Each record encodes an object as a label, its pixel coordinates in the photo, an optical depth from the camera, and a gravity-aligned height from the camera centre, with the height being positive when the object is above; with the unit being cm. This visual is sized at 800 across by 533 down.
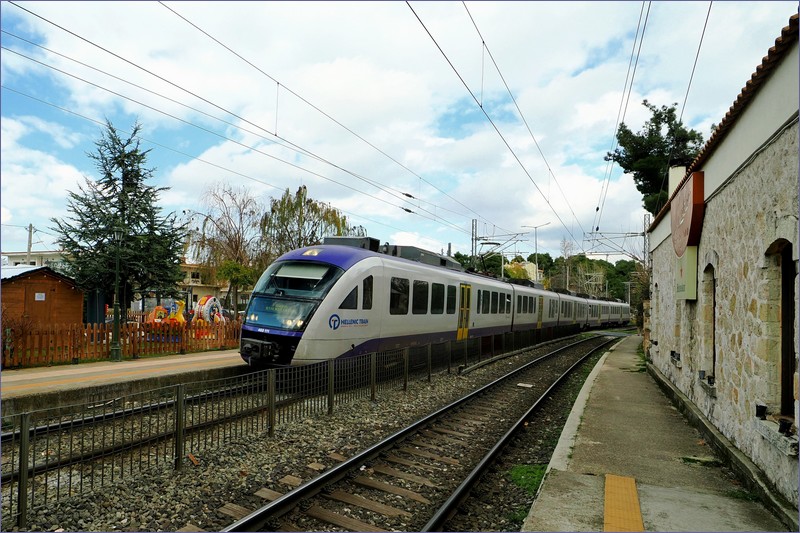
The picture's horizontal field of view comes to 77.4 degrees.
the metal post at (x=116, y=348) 1373 -175
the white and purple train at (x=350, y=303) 977 -31
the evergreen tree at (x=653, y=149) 2598 +783
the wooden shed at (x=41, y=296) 1505 -42
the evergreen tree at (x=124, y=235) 1608 +162
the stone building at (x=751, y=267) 472 +38
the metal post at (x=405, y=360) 1102 -154
